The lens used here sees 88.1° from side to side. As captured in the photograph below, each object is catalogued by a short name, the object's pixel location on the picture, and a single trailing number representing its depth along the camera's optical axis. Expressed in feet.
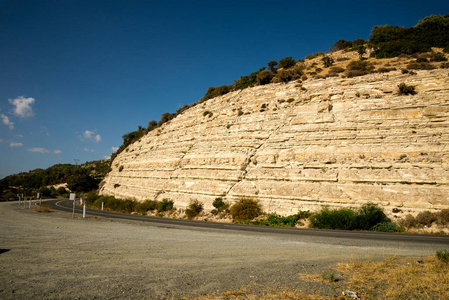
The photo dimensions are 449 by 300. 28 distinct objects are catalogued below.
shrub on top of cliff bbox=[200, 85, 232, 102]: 136.36
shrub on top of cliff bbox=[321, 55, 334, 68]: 117.08
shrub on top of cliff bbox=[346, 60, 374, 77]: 92.12
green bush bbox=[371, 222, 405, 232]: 51.70
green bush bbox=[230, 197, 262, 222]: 70.59
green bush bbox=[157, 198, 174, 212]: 90.71
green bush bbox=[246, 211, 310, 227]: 62.75
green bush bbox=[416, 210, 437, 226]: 51.24
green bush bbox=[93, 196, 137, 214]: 104.78
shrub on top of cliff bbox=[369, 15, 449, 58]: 103.76
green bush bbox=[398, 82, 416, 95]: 74.33
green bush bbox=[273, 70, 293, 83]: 111.14
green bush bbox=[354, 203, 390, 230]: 54.70
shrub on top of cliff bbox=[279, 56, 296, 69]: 139.33
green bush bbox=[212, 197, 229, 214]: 77.28
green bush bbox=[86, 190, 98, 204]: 144.40
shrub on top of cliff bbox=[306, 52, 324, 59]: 157.18
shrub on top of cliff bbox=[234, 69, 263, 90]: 129.35
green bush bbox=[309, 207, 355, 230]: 55.62
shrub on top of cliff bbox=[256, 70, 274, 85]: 118.32
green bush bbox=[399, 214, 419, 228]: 52.03
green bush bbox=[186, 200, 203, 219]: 80.64
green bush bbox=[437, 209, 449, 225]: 49.68
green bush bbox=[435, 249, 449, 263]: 20.24
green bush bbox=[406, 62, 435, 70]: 80.84
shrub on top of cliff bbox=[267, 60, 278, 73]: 138.14
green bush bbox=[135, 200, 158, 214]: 95.76
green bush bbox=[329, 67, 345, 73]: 100.90
